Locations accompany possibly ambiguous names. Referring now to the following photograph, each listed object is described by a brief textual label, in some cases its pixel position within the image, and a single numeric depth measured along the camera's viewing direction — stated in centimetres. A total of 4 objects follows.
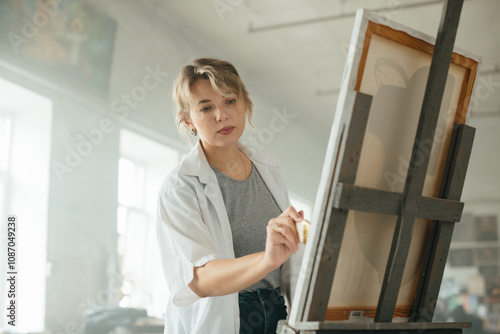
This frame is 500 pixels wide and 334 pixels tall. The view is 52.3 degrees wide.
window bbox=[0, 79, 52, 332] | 334
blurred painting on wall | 345
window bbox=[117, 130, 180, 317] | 411
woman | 115
